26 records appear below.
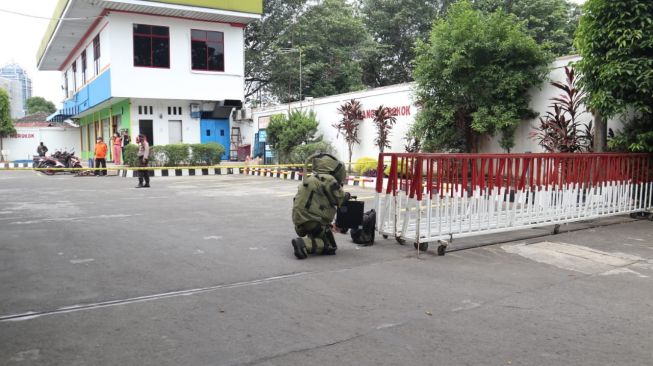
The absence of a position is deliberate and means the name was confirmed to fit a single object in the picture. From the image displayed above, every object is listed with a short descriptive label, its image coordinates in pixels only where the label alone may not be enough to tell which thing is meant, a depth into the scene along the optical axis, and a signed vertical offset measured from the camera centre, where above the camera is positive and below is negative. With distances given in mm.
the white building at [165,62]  23266 +4130
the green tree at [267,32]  33188 +7637
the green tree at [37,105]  76000 +6275
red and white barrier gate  6816 -594
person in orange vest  19811 -288
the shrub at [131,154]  21578 -243
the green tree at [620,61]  9102 +1676
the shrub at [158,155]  21203 -263
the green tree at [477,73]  12867 +2025
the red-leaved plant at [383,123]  17859 +947
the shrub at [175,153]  21281 -176
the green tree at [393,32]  33344 +7952
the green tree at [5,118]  35094 +1969
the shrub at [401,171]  7009 -273
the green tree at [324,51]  32312 +6251
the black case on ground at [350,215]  7043 -876
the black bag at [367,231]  7242 -1123
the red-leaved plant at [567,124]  11594 +643
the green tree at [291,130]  21625 +831
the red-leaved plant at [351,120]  19453 +1153
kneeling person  6332 -705
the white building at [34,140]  36250 +554
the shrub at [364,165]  17453 -490
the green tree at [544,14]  28266 +7758
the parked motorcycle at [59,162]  21797 -611
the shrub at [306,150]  20344 +8
